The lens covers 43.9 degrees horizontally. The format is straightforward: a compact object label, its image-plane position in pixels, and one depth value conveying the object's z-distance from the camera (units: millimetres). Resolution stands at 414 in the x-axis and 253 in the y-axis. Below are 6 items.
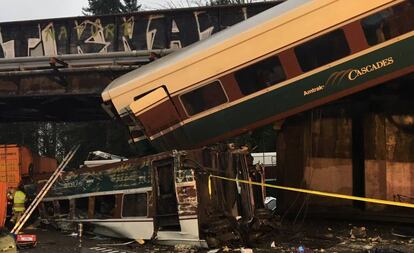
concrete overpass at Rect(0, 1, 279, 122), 15172
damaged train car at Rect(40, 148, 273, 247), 9109
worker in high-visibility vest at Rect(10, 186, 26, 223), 12703
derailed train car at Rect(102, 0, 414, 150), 9734
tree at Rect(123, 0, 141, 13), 54531
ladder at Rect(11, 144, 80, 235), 12055
